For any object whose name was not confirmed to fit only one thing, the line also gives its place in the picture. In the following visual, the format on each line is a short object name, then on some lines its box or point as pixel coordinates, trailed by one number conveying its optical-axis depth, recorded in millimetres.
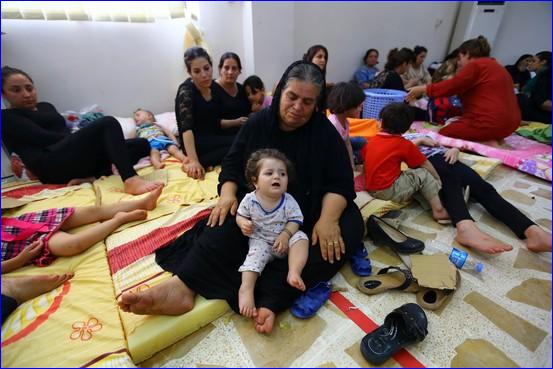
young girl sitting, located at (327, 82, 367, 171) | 1704
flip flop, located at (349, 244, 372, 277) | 1220
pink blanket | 2008
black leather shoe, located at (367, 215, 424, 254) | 1314
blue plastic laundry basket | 2814
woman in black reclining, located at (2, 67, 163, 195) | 1753
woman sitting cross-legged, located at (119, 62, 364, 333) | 1003
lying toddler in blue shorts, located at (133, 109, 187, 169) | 2207
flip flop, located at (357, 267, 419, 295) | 1117
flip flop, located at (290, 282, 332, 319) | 1026
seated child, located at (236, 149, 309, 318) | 1055
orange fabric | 2631
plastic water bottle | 1218
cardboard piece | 1089
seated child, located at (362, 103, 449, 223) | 1564
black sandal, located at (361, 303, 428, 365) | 880
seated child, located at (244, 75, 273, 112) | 2416
